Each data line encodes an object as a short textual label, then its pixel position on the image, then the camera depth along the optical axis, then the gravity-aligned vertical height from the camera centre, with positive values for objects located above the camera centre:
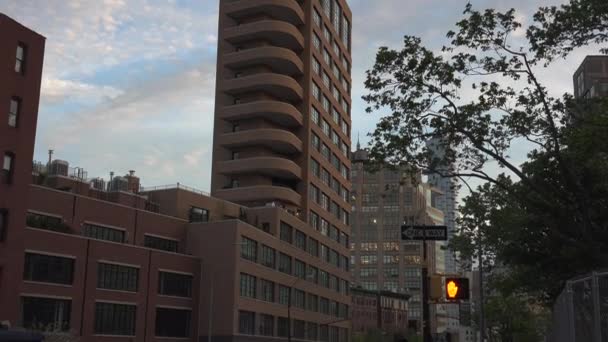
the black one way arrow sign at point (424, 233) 17.94 +2.51
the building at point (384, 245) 194.12 +23.59
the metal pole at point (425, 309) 17.45 +0.68
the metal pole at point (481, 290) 47.09 +3.21
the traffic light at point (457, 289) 17.53 +1.16
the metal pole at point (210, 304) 69.18 +2.68
